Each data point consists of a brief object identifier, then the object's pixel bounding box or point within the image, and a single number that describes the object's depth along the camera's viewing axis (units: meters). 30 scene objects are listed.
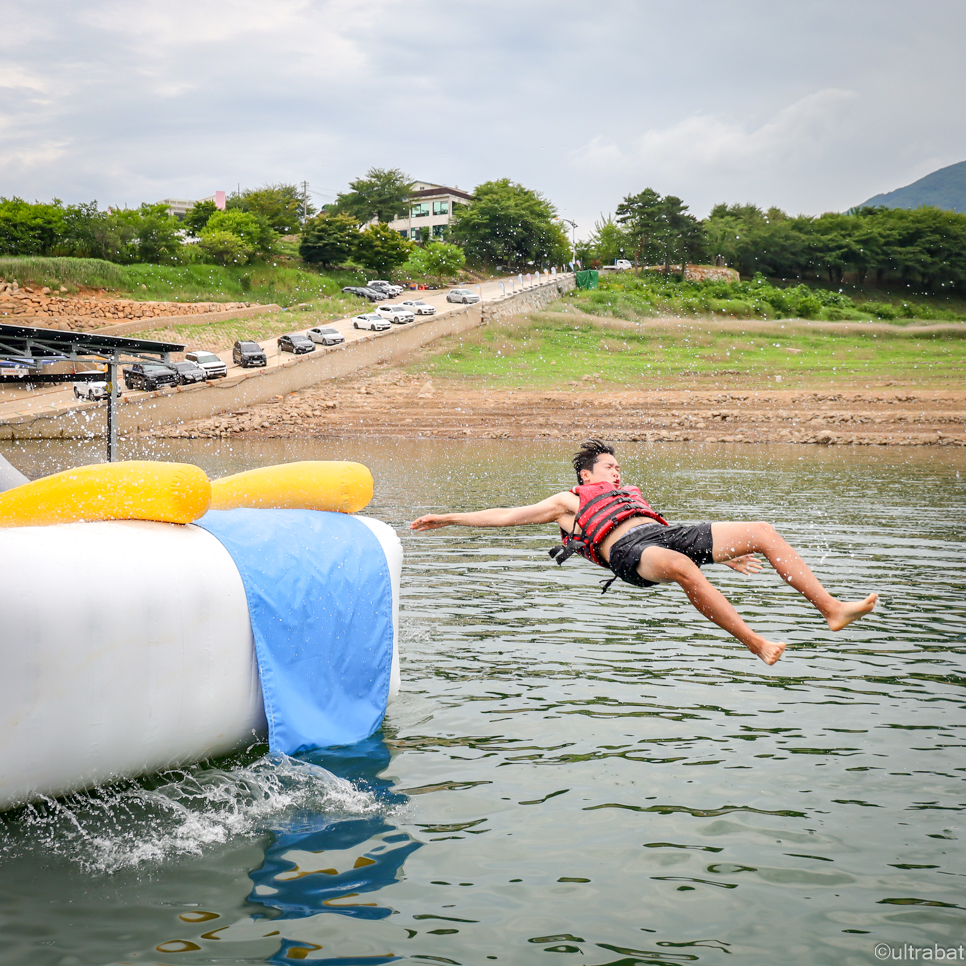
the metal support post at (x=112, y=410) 14.55
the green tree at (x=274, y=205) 79.94
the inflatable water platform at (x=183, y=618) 5.00
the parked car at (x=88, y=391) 37.84
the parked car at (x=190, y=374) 39.75
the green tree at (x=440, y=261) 80.62
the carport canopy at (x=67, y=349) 12.70
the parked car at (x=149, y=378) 38.09
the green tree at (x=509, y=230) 84.56
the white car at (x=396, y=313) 51.72
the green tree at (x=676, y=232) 79.00
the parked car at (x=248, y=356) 42.94
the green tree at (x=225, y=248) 66.81
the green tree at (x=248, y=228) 70.12
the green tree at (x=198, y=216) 77.44
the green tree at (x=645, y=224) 79.81
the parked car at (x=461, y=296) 60.88
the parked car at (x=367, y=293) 66.81
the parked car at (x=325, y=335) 47.19
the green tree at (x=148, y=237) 64.56
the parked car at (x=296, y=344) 45.03
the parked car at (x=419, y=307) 54.81
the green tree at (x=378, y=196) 93.25
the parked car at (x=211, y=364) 40.75
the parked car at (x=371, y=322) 50.41
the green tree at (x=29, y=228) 59.84
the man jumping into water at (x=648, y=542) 5.76
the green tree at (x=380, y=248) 74.69
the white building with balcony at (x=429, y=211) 101.38
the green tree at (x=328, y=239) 72.94
